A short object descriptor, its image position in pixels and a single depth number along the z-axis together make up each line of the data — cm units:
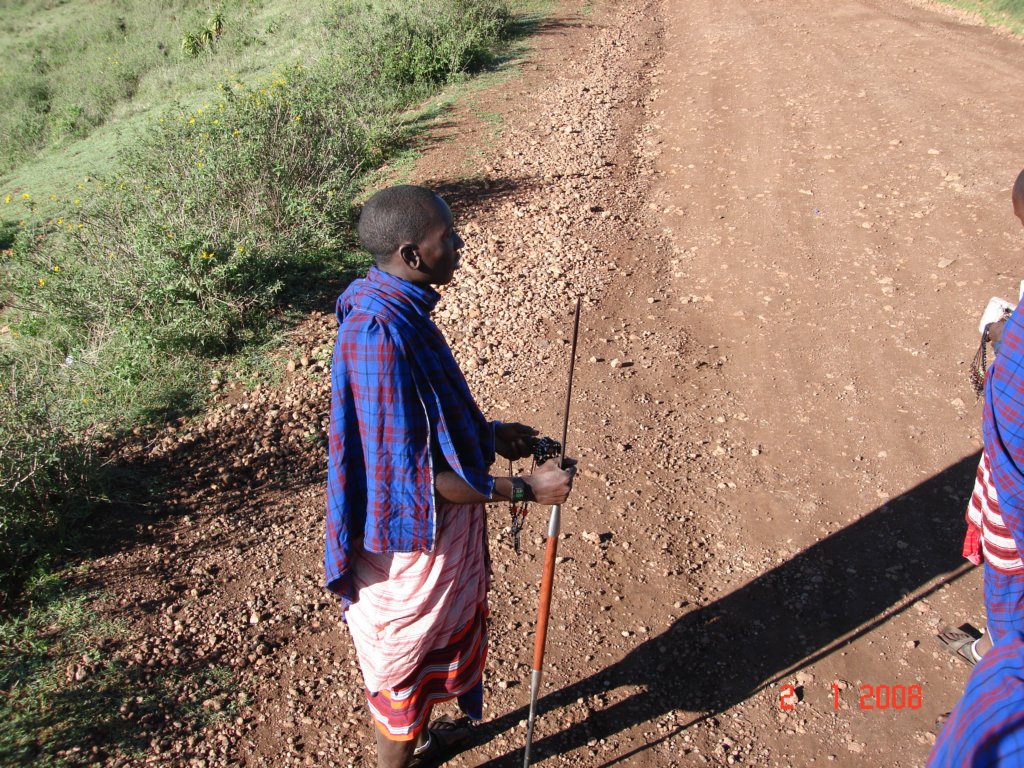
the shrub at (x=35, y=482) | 322
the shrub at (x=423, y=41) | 966
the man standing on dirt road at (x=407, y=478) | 179
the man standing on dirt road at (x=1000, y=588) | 97
